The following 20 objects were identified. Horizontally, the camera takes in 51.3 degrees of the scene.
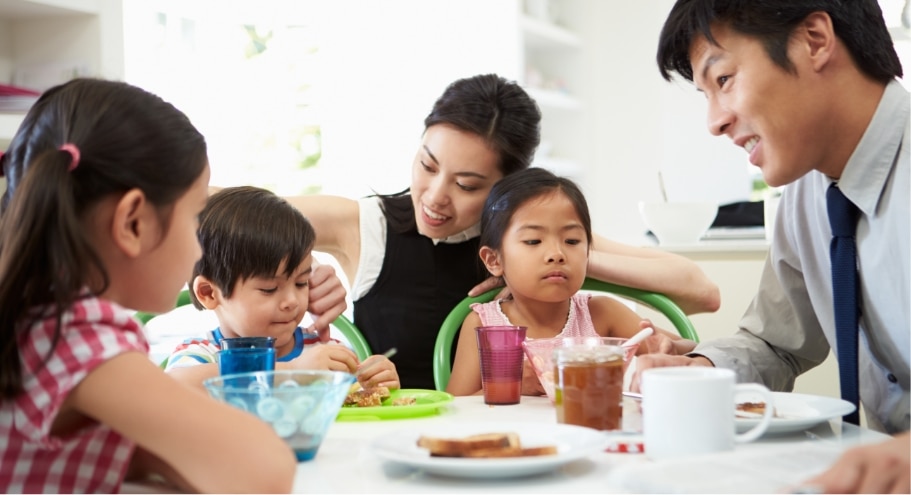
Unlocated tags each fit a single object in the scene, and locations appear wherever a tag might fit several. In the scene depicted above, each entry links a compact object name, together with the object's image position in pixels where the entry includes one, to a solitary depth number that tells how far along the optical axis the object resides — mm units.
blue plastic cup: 1207
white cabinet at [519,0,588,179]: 5125
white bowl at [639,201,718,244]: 3109
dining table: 870
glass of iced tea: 1144
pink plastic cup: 1392
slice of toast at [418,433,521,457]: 944
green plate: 1299
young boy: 1712
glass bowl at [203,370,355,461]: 1007
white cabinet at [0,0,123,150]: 2480
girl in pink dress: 1957
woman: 2049
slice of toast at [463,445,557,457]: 938
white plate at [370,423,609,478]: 895
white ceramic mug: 949
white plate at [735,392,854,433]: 1101
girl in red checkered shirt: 870
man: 1450
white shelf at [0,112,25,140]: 2213
